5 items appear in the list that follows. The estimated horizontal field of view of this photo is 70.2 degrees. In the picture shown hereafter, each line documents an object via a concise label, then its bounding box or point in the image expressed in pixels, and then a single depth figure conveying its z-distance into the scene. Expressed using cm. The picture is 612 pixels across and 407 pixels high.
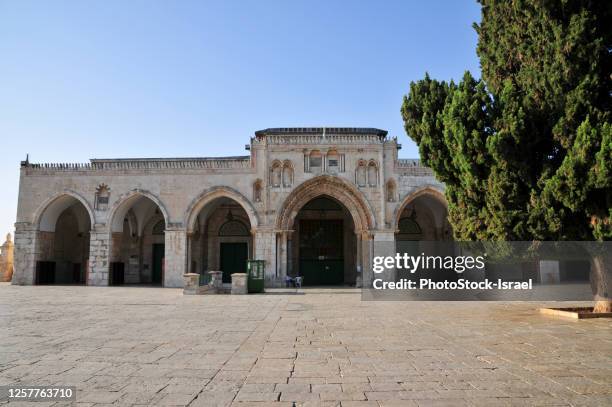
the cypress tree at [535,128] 918
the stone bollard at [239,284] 1806
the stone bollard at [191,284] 1756
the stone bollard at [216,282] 1900
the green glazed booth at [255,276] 1852
